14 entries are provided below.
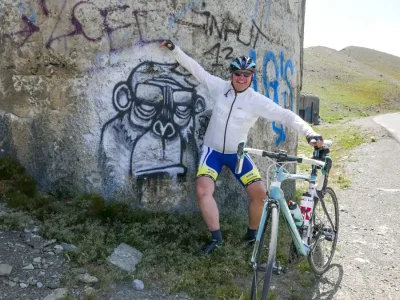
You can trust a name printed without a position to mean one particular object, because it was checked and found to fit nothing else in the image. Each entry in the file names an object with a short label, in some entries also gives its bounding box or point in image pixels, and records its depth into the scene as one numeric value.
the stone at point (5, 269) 3.46
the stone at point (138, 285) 3.65
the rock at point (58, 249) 3.89
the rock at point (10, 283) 3.39
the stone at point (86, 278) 3.53
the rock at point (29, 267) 3.60
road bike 3.50
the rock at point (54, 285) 3.43
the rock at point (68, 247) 3.91
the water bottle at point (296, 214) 3.85
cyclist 4.33
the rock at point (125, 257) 3.87
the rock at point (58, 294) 3.28
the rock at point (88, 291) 3.38
